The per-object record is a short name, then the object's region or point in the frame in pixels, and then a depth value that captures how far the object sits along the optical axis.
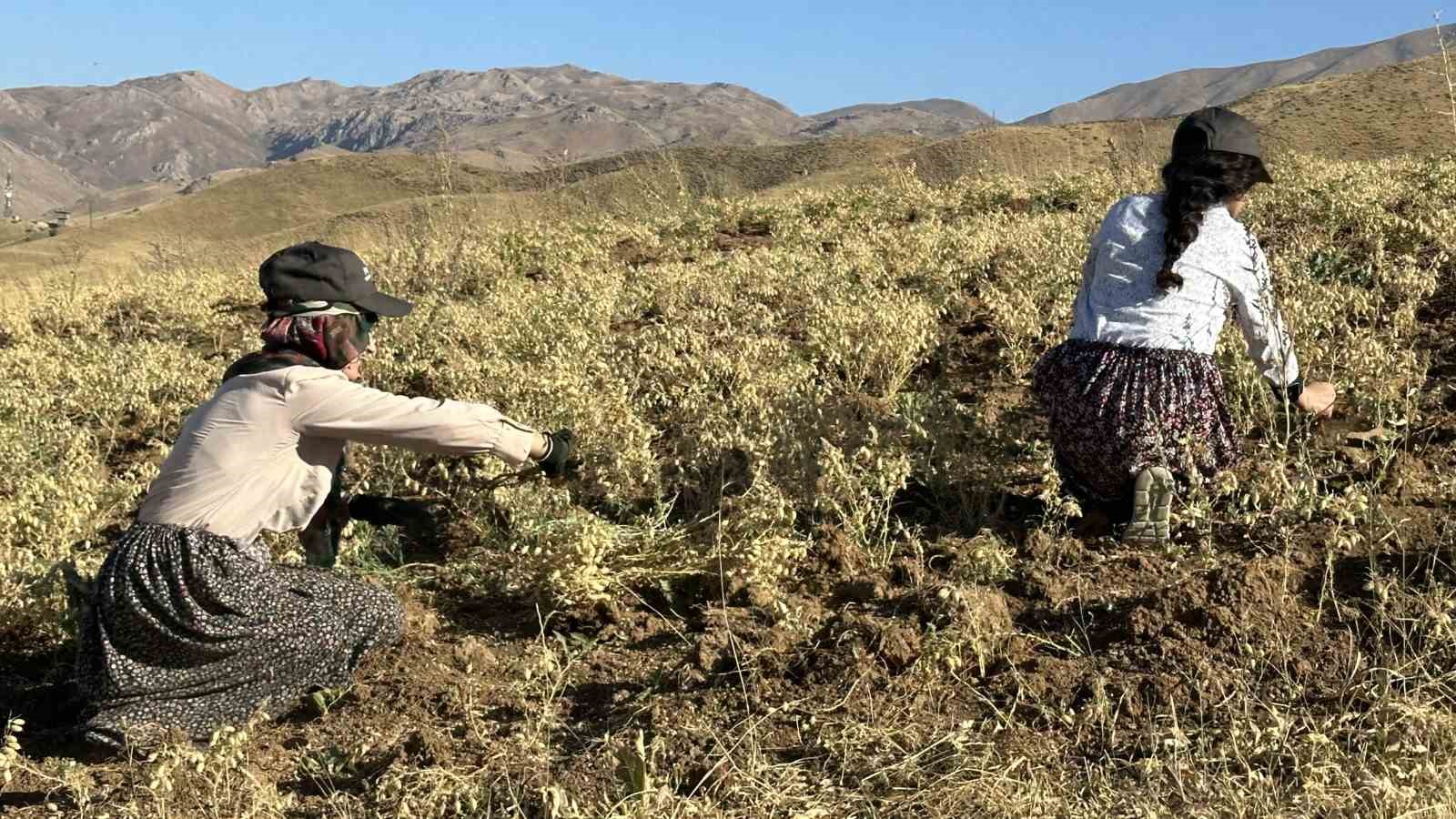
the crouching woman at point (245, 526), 2.84
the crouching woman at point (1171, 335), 3.33
